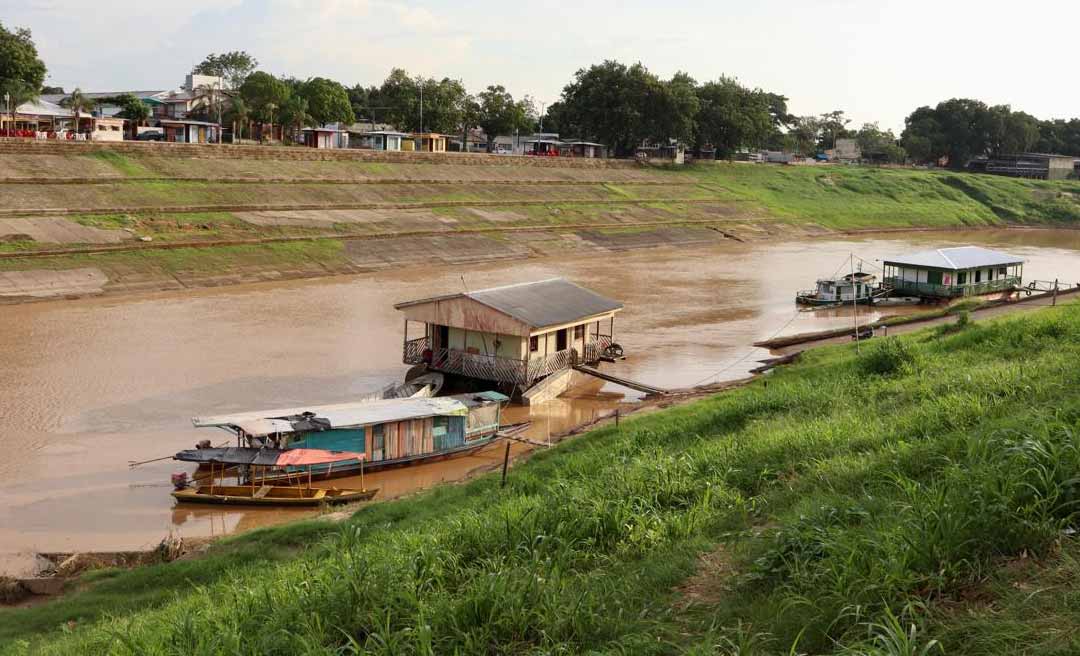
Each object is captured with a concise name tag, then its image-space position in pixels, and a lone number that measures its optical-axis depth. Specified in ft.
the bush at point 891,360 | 59.93
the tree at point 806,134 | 534.69
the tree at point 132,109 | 272.92
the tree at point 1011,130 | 456.86
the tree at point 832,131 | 584.36
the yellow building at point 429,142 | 314.41
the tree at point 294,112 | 294.87
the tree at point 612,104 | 339.57
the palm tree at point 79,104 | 237.80
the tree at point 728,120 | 355.97
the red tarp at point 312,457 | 66.13
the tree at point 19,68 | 210.18
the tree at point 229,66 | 449.06
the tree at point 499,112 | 359.33
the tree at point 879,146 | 469.16
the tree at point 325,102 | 312.91
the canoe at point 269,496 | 62.95
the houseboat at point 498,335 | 91.40
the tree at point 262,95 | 289.74
